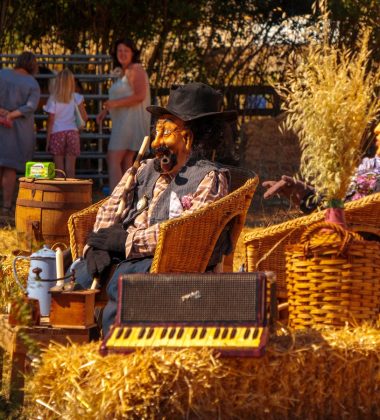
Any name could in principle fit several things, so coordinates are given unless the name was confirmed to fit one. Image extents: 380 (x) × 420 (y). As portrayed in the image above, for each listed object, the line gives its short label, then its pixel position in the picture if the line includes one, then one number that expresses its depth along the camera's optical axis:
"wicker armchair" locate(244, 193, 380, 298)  9.41
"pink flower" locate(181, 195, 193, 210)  9.16
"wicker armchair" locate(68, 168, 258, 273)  8.80
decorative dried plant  8.16
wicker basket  8.17
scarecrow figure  9.10
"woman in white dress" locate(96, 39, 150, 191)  18.74
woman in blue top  18.88
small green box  13.73
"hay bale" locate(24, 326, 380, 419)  7.08
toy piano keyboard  7.24
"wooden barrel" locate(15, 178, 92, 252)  13.45
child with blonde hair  20.01
